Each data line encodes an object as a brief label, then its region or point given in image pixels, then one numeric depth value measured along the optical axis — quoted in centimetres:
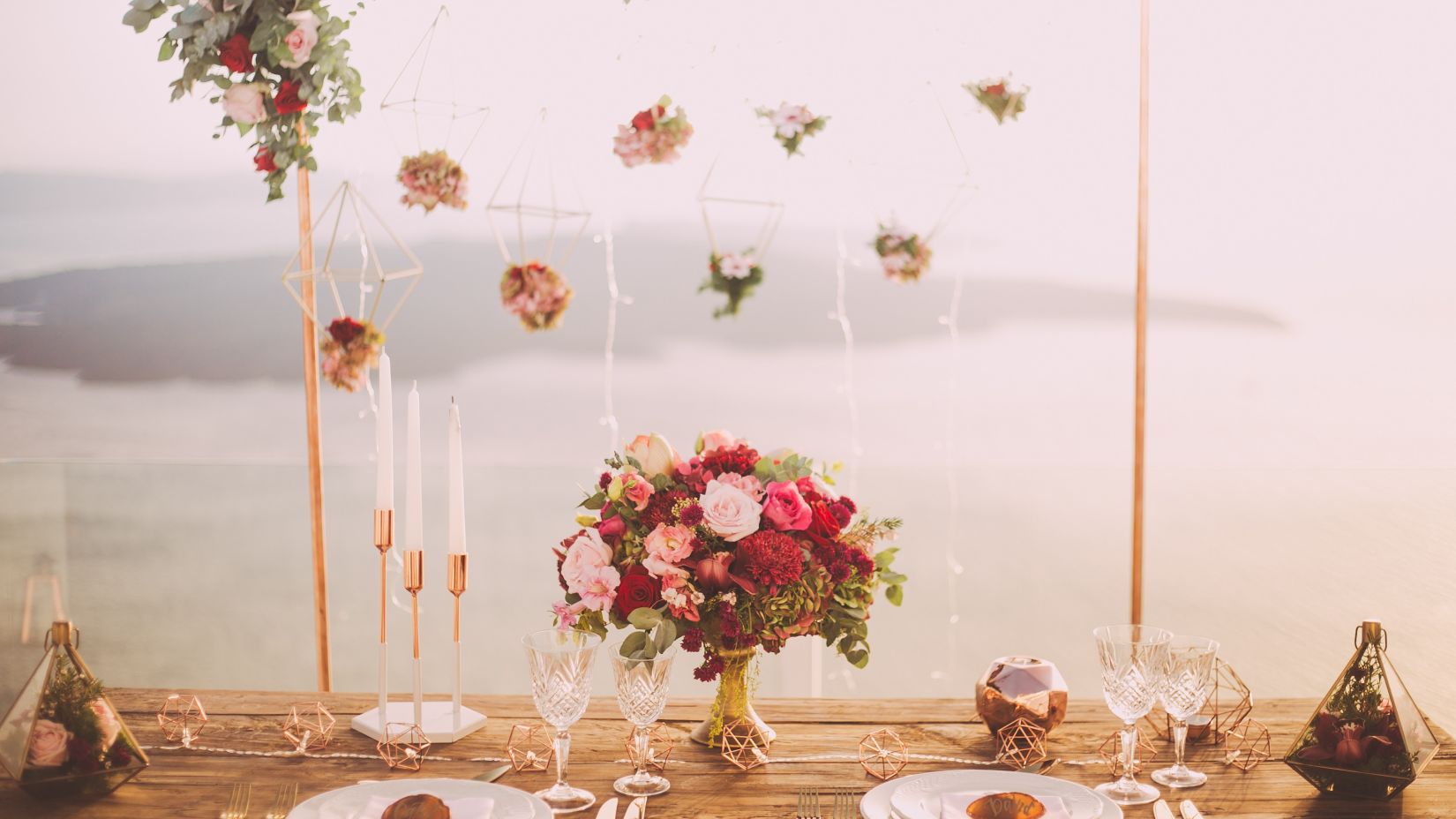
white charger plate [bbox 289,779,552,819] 126
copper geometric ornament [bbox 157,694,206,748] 156
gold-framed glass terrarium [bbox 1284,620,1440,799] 133
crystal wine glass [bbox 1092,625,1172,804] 137
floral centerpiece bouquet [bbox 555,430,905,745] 141
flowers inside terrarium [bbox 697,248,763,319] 240
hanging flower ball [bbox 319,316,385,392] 230
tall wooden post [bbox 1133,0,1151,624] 233
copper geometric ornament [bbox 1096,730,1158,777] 145
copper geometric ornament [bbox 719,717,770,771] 146
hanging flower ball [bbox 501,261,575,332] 238
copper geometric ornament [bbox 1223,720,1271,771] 147
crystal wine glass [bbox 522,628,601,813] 135
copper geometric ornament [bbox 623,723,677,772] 146
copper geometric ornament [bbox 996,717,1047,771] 147
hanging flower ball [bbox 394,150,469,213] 234
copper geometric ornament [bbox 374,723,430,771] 147
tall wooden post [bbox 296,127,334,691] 235
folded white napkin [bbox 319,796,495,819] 124
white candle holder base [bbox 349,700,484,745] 156
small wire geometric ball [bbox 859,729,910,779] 143
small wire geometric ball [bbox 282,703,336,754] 154
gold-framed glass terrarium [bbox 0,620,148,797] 131
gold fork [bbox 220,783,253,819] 128
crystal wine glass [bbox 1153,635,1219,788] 138
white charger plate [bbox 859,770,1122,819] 129
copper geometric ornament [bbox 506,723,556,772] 145
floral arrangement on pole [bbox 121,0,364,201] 212
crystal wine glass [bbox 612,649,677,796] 135
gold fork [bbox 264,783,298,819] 127
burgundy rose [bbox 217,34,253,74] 213
